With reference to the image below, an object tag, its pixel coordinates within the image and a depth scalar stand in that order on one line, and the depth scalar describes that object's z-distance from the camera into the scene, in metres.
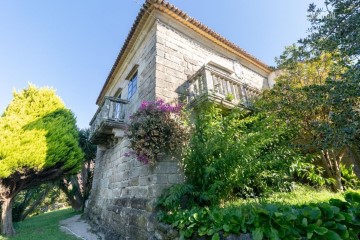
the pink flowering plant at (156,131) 4.32
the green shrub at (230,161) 3.85
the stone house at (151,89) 4.61
